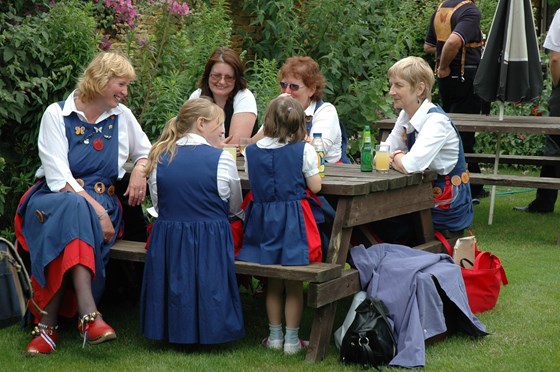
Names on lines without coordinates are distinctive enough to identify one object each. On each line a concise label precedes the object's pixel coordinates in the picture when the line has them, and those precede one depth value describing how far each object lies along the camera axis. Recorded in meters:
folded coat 4.78
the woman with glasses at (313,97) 6.12
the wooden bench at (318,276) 4.66
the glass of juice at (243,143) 5.77
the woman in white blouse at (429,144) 5.57
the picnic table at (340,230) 4.73
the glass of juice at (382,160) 5.43
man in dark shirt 8.98
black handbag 4.66
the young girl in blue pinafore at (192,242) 4.86
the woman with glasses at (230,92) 6.25
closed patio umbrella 7.84
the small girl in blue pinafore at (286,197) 4.85
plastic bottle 5.15
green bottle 5.34
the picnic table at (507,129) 7.63
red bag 5.53
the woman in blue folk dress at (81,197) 4.89
